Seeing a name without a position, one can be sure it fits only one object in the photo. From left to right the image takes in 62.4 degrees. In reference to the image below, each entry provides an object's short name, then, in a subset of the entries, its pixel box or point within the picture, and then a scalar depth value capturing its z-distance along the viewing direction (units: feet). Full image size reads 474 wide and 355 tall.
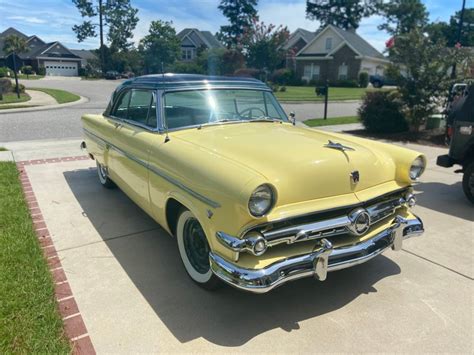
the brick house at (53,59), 208.13
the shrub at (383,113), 36.24
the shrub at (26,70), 177.70
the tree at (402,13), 189.47
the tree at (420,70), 33.32
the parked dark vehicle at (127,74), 174.09
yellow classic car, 8.26
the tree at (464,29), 187.58
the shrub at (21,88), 73.33
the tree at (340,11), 201.67
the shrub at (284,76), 134.62
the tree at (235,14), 193.98
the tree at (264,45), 123.85
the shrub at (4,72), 120.30
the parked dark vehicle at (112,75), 162.71
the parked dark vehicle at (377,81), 124.76
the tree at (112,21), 189.26
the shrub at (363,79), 125.80
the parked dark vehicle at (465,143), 17.39
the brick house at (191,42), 199.21
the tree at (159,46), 172.45
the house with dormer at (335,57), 132.77
